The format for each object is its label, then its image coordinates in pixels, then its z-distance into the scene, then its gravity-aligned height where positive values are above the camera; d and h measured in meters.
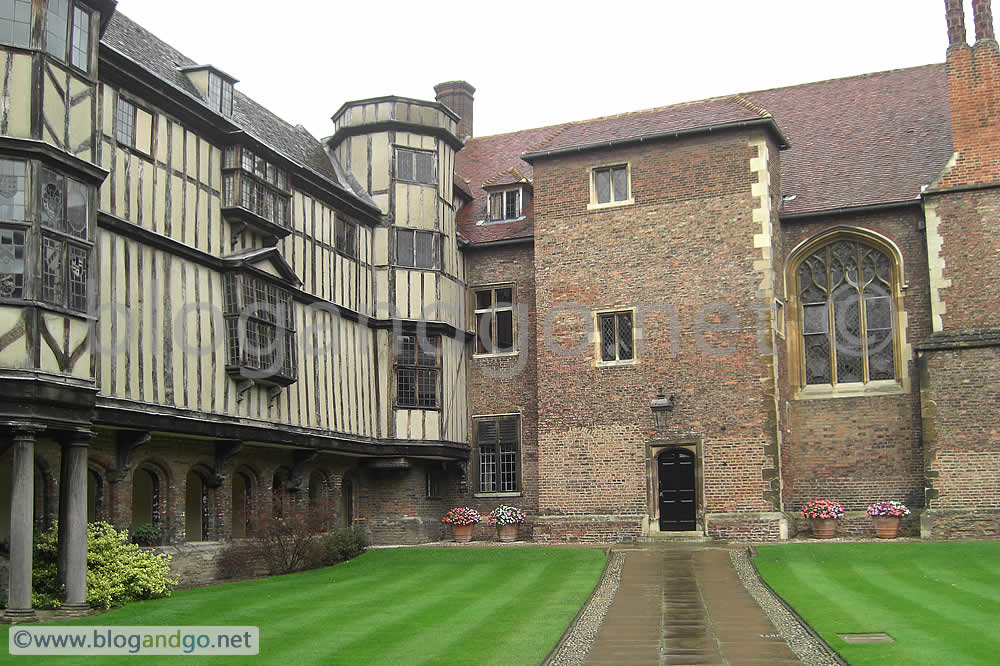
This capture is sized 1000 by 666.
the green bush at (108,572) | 15.45 -1.65
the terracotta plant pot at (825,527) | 24.48 -1.81
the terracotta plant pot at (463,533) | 27.12 -1.96
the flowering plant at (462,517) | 27.06 -1.56
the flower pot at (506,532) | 26.80 -1.94
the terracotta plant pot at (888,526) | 24.05 -1.78
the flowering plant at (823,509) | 24.44 -1.43
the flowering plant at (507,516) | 26.70 -1.54
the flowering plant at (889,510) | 24.05 -1.43
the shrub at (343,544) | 22.61 -1.87
